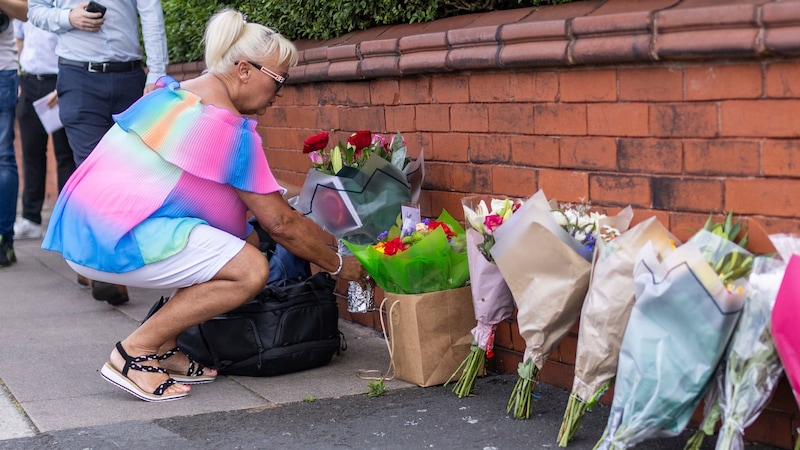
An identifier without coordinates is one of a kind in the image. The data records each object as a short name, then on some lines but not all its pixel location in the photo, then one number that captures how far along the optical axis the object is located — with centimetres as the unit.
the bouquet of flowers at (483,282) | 375
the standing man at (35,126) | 719
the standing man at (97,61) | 570
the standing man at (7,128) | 686
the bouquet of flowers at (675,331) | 293
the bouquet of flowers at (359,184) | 443
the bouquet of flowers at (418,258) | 401
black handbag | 439
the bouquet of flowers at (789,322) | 278
